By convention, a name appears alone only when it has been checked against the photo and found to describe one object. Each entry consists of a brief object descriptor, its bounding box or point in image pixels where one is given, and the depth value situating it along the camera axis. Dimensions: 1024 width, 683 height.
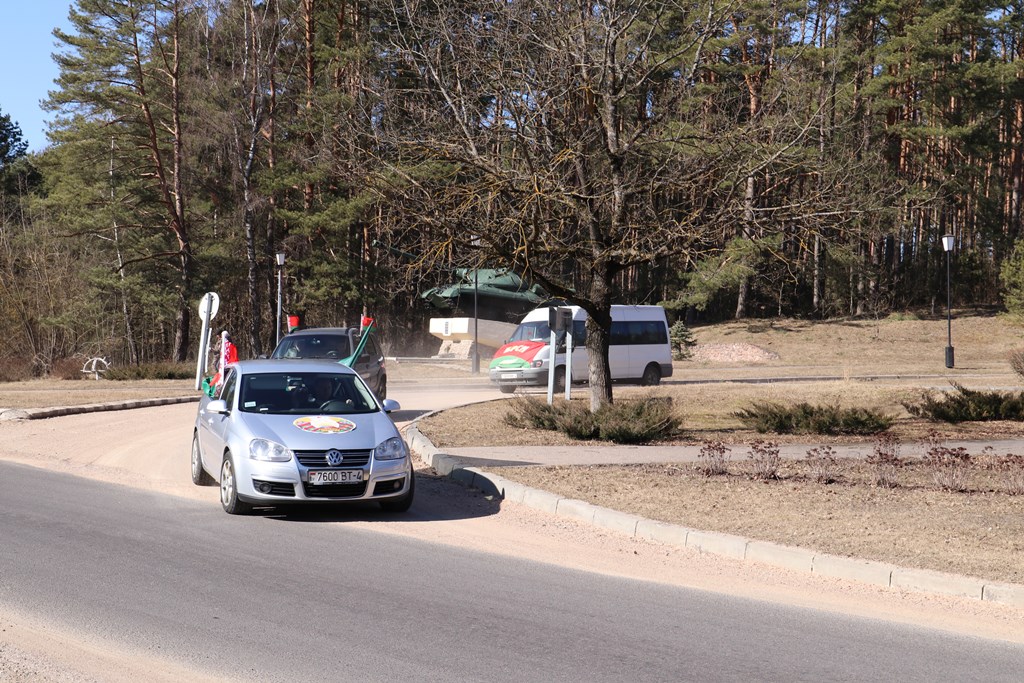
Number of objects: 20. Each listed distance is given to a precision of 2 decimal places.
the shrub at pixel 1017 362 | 28.52
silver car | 10.04
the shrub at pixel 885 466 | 11.87
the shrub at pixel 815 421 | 18.89
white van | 30.77
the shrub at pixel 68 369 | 35.84
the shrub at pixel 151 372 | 34.62
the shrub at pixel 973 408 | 20.67
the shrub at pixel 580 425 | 17.16
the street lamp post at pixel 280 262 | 37.78
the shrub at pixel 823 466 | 12.23
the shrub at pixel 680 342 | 46.82
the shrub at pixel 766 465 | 12.47
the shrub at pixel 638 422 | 16.83
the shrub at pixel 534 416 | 18.17
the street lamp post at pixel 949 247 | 40.25
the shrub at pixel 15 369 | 36.66
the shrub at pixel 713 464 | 12.83
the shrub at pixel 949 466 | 11.59
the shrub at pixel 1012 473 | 11.35
